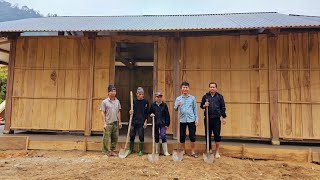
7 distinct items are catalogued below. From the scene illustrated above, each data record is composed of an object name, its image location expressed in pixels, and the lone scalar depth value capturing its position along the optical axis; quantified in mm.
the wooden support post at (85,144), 5366
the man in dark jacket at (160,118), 4980
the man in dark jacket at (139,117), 5062
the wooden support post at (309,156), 4773
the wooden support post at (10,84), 6277
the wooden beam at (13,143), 5426
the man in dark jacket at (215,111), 4762
